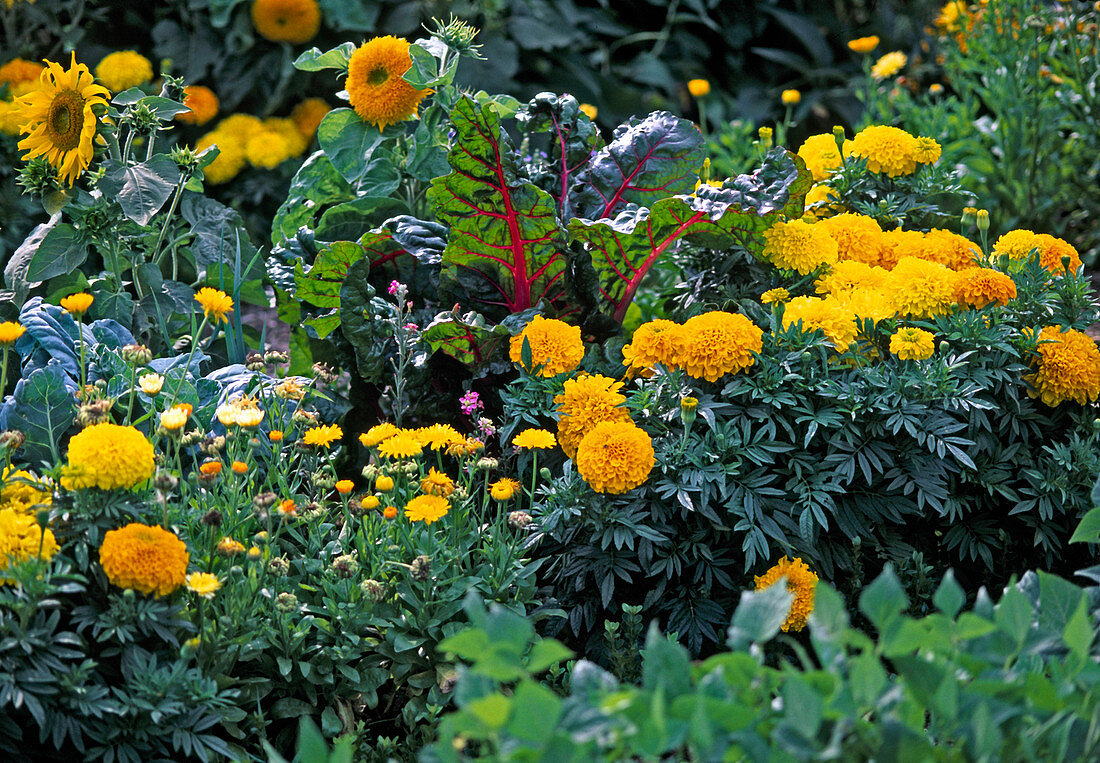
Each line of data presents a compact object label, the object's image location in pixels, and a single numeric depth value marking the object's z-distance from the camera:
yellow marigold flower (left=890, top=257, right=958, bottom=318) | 5.24
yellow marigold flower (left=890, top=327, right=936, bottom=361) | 5.16
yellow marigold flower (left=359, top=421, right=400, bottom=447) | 5.07
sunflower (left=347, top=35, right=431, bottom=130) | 5.48
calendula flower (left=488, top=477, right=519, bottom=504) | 5.06
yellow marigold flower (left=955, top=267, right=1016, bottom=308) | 5.25
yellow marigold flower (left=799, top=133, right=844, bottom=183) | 5.54
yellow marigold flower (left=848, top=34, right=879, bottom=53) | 6.30
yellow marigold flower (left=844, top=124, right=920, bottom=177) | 5.48
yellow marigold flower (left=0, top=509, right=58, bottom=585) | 4.87
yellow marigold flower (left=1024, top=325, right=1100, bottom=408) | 5.19
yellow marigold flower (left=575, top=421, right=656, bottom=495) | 5.07
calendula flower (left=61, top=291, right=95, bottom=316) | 5.02
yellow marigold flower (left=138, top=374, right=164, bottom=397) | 4.98
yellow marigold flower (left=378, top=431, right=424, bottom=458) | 5.09
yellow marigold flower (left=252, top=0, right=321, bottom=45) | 6.66
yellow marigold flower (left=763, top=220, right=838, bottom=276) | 5.31
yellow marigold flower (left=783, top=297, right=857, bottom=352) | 5.19
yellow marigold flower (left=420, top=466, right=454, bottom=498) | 5.07
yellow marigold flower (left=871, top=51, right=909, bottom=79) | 6.21
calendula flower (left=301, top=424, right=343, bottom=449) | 5.10
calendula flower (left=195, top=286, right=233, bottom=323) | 5.11
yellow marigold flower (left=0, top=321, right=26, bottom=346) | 4.96
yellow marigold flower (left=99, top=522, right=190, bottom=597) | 4.87
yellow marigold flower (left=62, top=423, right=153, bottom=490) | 4.88
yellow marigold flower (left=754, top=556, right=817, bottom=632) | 5.13
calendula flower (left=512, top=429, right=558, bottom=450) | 5.09
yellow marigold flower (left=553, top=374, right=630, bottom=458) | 5.16
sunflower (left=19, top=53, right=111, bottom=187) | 5.30
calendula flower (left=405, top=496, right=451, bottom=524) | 5.04
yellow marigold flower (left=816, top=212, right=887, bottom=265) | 5.40
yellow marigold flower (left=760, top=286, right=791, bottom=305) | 5.29
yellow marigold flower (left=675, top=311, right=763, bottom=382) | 5.13
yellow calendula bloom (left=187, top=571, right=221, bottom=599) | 4.89
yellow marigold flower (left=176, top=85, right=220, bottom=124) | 6.22
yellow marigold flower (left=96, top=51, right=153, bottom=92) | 6.08
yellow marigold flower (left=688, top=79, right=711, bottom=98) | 6.25
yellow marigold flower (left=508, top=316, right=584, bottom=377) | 5.22
